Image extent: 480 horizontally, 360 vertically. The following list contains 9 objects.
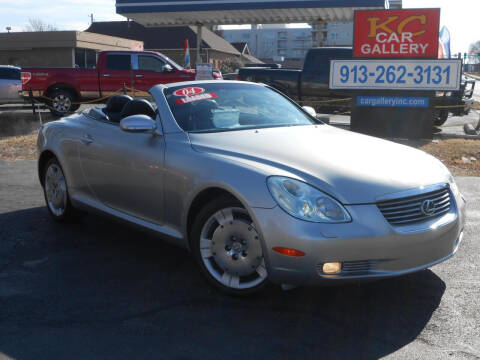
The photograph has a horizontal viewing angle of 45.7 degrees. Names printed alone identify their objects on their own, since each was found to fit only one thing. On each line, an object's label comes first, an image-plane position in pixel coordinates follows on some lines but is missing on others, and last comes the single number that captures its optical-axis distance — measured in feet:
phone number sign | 40.73
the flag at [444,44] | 52.20
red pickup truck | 55.36
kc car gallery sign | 41.78
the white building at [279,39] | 444.80
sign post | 41.65
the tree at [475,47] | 526.82
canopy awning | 80.59
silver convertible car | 11.32
